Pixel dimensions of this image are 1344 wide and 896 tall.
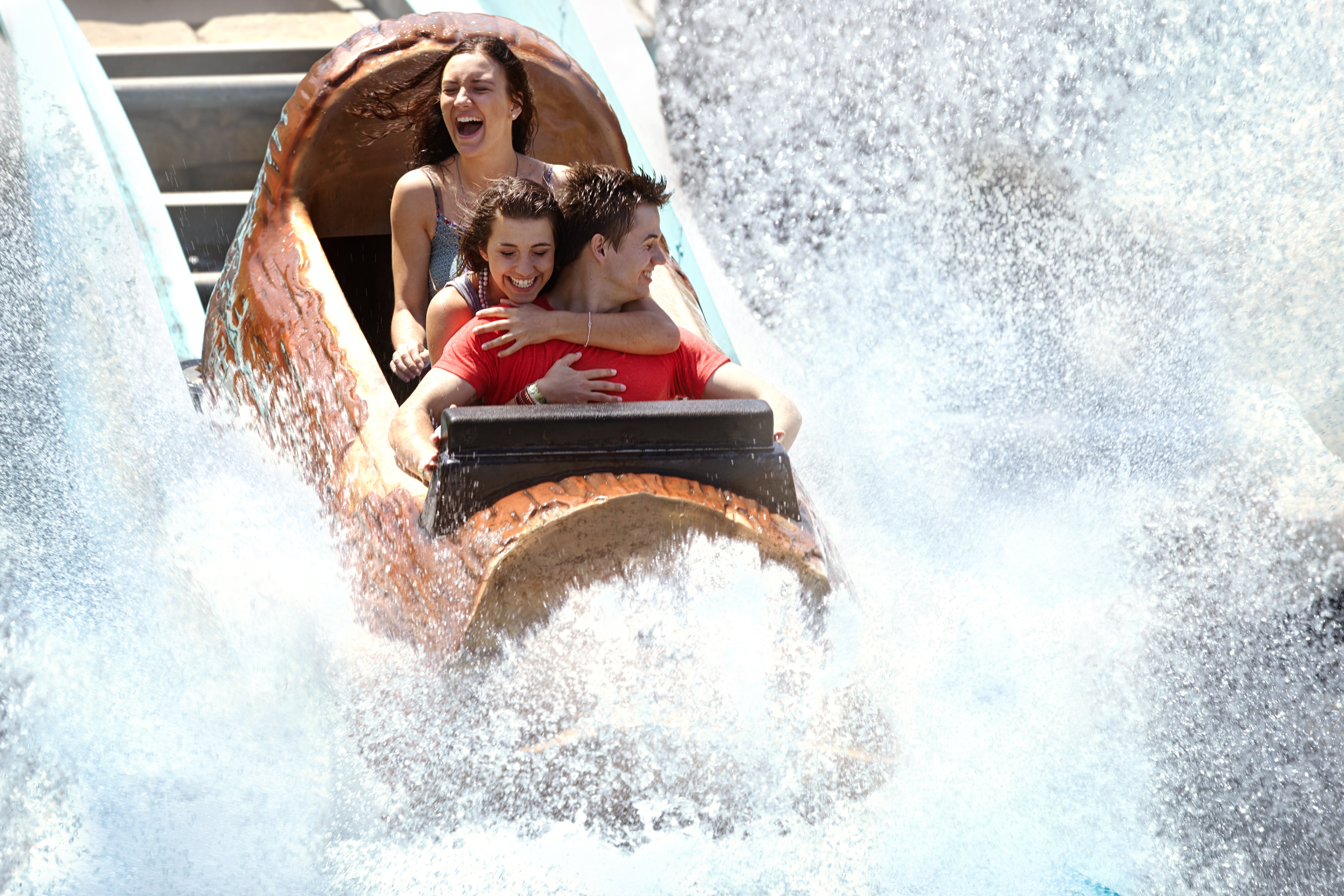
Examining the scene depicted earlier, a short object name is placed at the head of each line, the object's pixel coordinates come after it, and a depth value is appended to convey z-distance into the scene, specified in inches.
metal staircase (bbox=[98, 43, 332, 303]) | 1008.7
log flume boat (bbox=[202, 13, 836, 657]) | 651.4
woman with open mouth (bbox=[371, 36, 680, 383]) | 687.3
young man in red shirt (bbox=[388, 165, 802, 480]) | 660.3
